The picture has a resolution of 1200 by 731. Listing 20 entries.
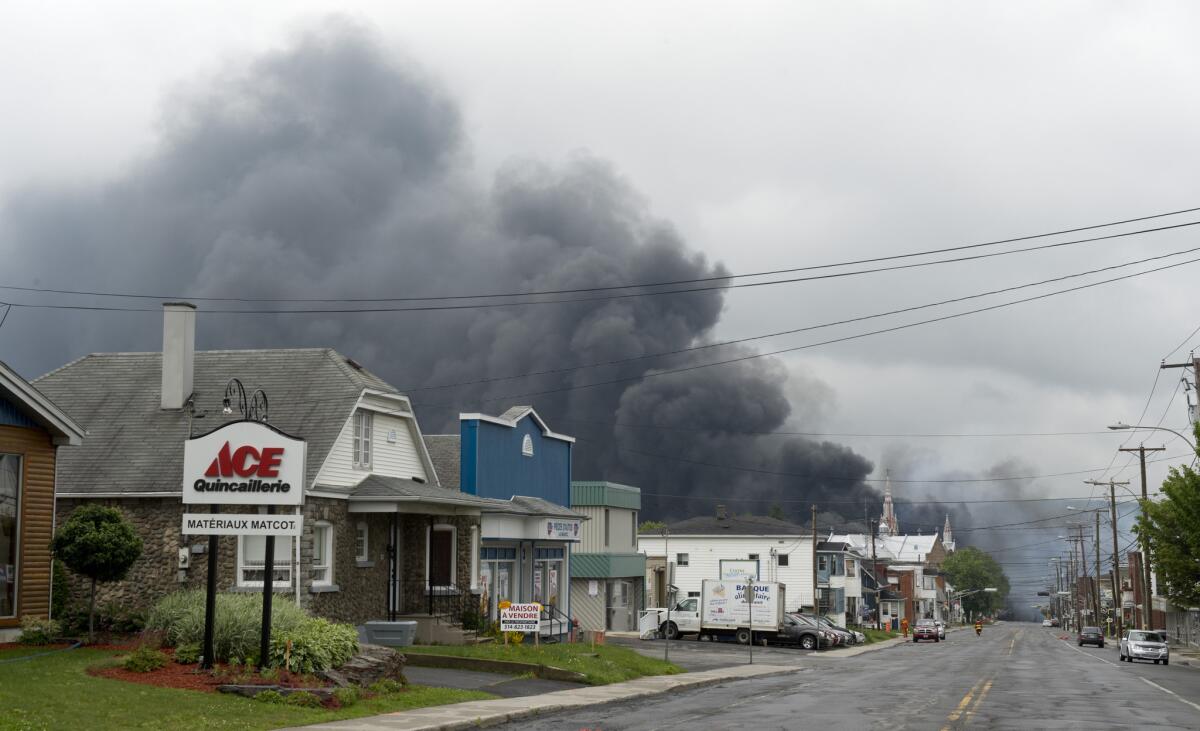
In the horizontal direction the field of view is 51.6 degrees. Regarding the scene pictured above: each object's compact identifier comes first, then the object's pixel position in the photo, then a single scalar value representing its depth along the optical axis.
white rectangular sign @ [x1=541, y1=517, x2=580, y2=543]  44.00
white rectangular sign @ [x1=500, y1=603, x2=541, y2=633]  33.09
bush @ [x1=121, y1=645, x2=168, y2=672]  22.23
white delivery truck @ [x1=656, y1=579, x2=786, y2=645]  59.91
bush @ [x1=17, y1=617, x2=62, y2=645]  26.72
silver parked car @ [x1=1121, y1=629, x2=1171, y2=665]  57.28
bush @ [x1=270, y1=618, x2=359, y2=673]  22.58
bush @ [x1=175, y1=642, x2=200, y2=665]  22.99
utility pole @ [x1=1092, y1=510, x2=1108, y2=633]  112.12
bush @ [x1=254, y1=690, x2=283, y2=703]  20.78
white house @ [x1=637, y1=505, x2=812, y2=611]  90.81
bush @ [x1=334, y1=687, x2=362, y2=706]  21.32
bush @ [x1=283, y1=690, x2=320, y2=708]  20.83
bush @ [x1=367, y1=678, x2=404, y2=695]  23.35
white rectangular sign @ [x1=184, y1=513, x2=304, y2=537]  23.38
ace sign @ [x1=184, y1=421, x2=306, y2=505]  23.94
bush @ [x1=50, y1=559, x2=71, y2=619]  30.28
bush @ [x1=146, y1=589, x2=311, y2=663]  23.34
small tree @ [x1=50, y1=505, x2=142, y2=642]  27.78
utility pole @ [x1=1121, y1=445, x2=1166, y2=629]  72.06
